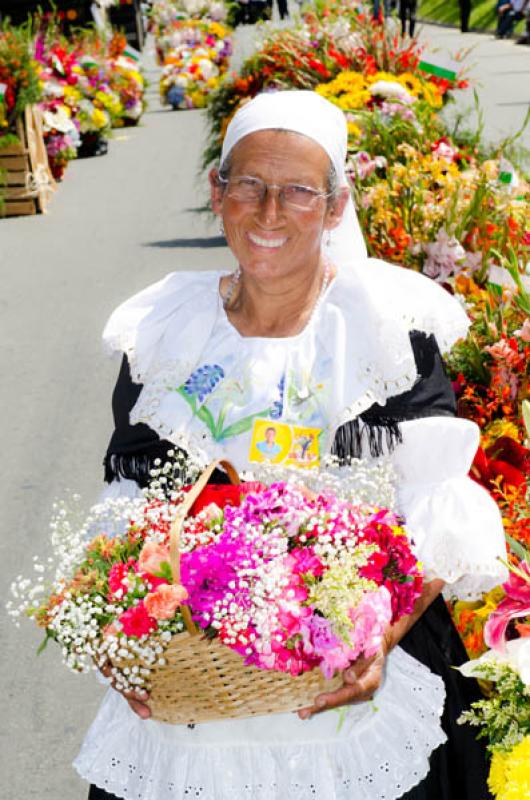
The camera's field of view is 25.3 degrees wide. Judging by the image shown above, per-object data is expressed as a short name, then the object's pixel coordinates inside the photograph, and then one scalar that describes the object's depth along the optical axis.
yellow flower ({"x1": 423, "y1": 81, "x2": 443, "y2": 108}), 7.04
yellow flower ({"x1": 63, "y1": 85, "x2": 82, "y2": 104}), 14.12
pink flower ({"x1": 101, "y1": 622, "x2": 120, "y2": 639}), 2.00
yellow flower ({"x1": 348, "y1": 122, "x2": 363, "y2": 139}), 6.26
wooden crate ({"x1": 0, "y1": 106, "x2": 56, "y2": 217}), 11.84
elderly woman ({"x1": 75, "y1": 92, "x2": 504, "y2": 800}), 2.23
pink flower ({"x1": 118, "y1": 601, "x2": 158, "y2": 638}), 1.96
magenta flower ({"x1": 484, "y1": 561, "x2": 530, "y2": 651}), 2.00
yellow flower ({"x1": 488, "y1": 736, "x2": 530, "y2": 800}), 1.79
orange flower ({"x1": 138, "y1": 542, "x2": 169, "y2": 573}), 1.99
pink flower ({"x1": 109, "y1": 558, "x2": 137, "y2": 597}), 2.02
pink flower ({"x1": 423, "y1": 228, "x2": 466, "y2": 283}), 4.61
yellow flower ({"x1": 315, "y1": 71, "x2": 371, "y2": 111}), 6.82
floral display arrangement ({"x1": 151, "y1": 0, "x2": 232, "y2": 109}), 20.39
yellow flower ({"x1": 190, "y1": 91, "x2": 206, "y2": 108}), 20.45
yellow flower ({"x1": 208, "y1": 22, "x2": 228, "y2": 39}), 21.80
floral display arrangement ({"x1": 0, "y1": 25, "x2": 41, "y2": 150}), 11.50
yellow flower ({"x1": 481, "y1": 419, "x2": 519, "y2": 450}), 3.22
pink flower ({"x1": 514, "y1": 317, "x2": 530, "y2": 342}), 3.21
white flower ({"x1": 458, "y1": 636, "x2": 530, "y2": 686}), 1.94
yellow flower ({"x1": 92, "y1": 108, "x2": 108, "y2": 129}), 15.26
